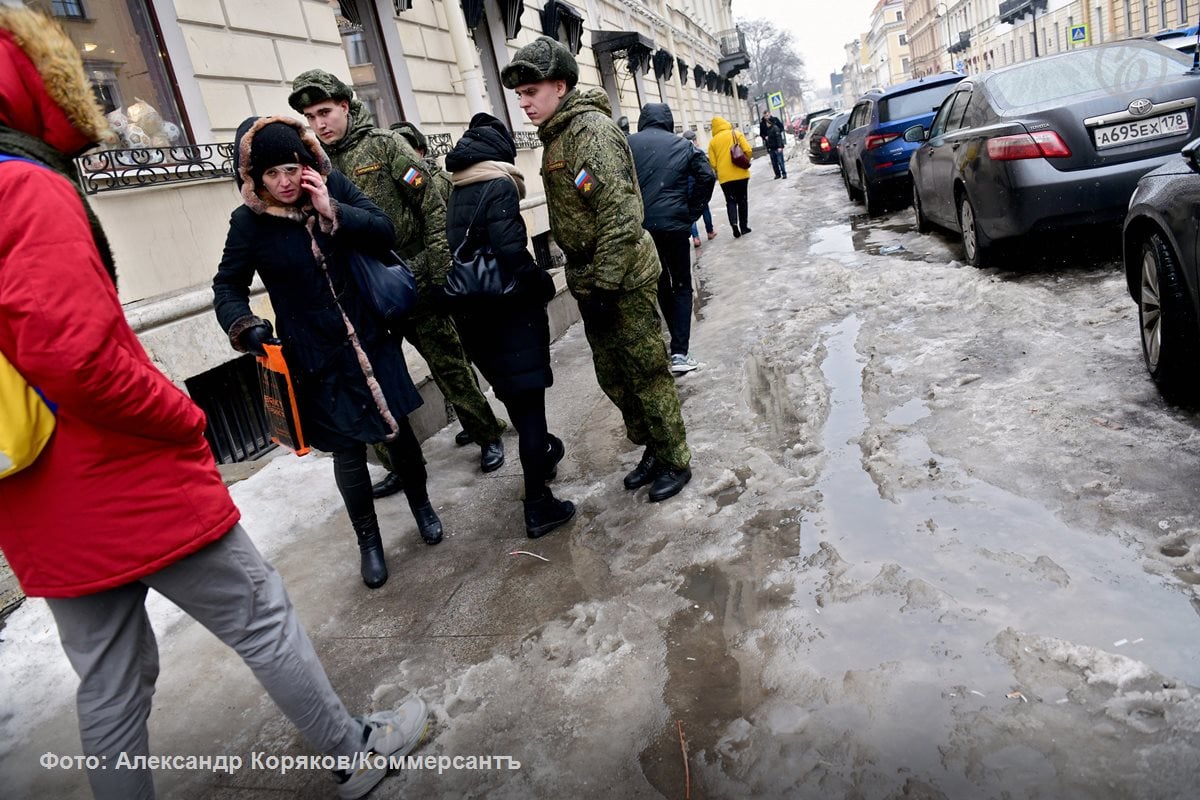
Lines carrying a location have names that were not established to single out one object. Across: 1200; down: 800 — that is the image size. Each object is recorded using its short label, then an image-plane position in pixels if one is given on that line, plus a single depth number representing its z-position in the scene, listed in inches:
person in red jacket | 60.2
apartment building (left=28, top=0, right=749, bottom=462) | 193.5
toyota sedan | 208.5
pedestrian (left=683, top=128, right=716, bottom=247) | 493.2
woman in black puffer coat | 130.0
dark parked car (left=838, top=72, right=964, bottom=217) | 445.1
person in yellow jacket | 434.0
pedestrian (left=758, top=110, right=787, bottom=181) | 830.5
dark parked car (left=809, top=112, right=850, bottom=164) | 906.7
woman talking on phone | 110.7
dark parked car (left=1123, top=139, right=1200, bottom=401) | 127.1
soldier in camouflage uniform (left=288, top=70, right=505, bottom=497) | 154.3
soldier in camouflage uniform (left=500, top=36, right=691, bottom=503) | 129.3
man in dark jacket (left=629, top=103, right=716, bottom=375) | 218.8
